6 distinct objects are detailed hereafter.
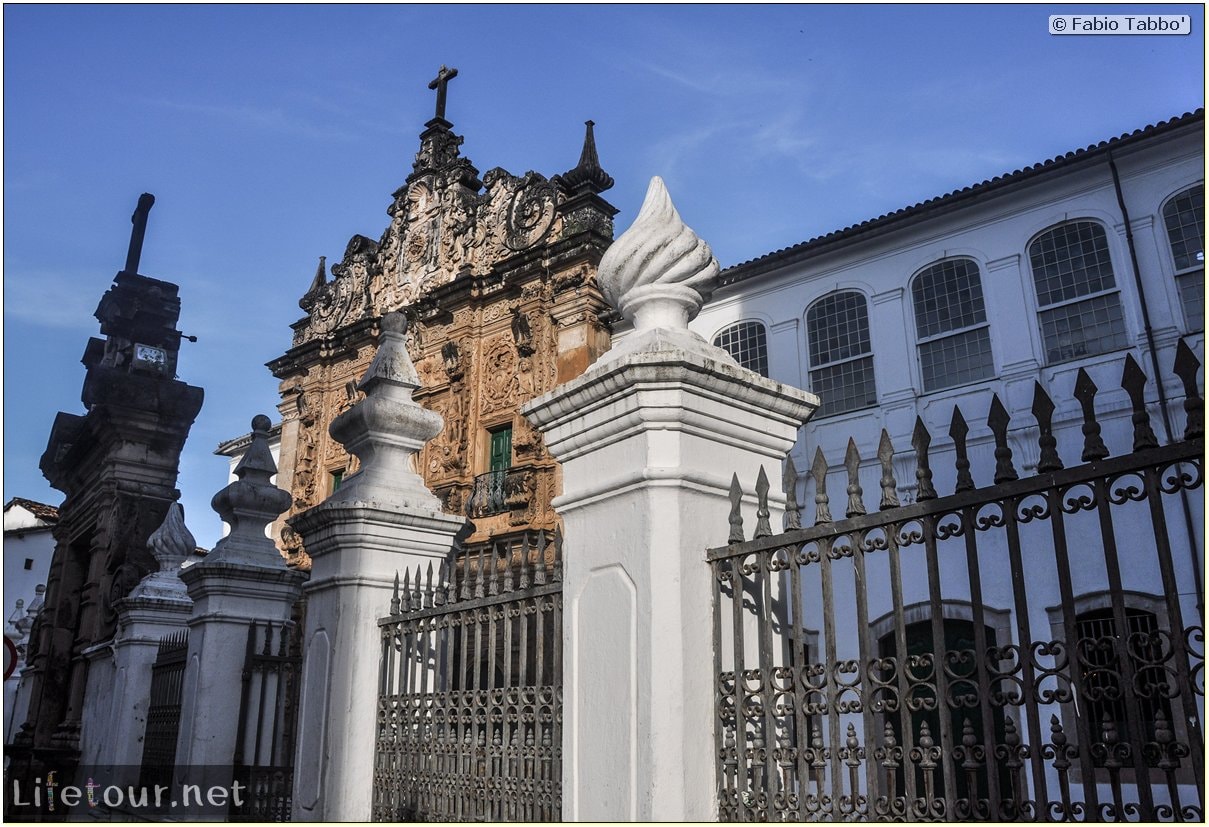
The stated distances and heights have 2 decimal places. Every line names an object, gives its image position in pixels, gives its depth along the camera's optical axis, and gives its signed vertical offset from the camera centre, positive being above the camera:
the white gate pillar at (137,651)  7.05 +0.76
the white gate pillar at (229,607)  5.43 +0.82
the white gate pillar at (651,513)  2.87 +0.75
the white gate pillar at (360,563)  4.34 +0.88
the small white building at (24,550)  30.75 +6.40
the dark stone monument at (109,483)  11.07 +3.12
